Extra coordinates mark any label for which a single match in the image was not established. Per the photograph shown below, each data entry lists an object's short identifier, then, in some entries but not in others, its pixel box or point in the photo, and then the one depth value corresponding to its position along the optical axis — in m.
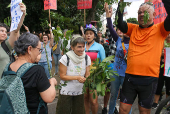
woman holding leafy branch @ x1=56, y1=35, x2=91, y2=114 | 2.44
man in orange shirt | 2.04
